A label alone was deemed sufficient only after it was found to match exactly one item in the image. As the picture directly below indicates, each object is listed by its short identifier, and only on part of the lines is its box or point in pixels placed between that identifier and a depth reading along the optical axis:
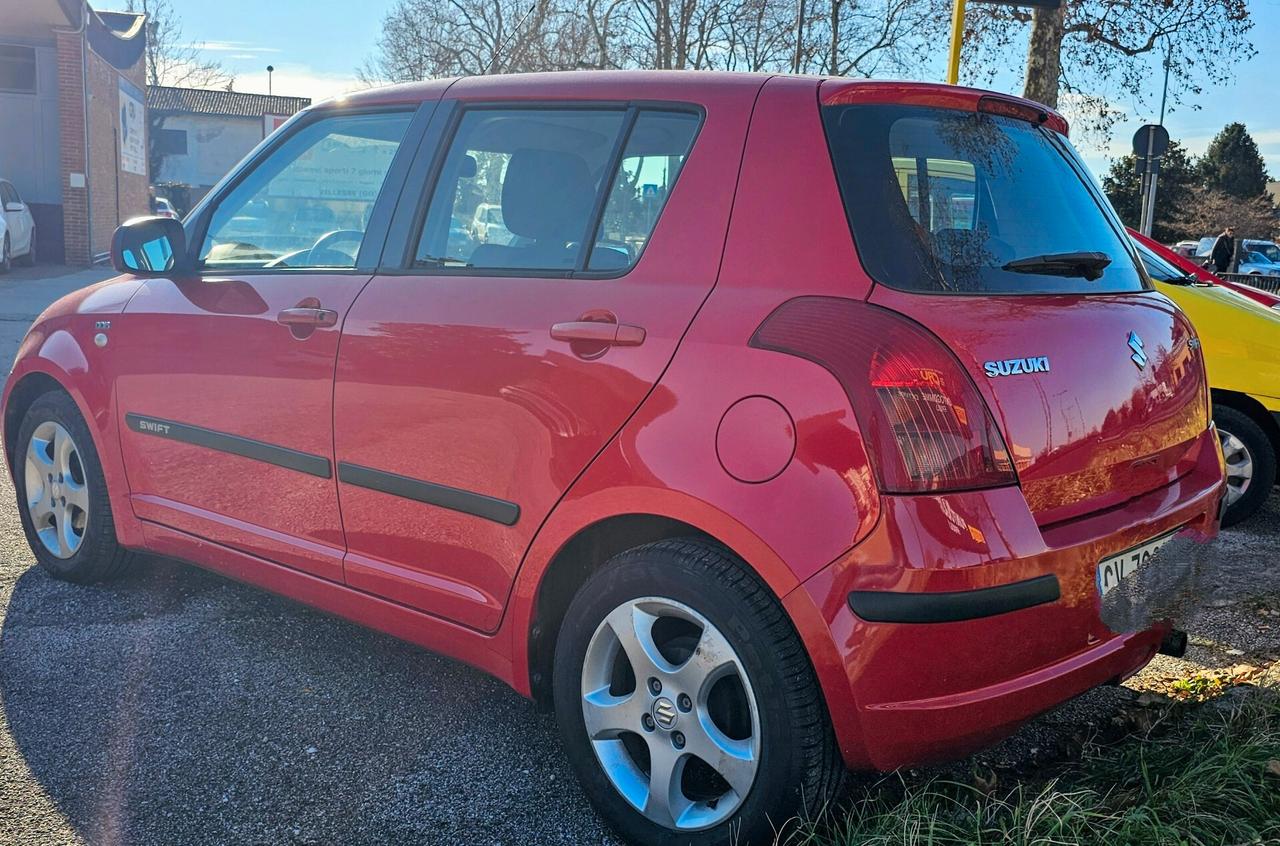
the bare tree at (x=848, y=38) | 32.78
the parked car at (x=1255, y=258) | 36.34
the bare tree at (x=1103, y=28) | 17.70
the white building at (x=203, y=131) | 61.00
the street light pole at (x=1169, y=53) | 18.11
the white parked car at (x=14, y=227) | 20.73
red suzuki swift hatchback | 2.27
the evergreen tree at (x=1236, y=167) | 57.59
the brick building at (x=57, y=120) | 23.27
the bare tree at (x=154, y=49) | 53.34
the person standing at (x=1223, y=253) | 23.08
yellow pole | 8.84
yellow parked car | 5.73
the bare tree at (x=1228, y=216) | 47.03
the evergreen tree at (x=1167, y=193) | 48.16
